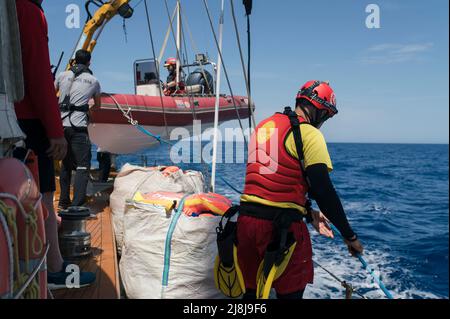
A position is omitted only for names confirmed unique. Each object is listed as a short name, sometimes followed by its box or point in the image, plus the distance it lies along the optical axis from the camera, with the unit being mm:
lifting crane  6500
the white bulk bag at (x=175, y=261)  2465
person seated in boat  9875
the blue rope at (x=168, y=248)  2475
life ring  1071
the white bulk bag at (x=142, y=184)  3354
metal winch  2697
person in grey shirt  3787
